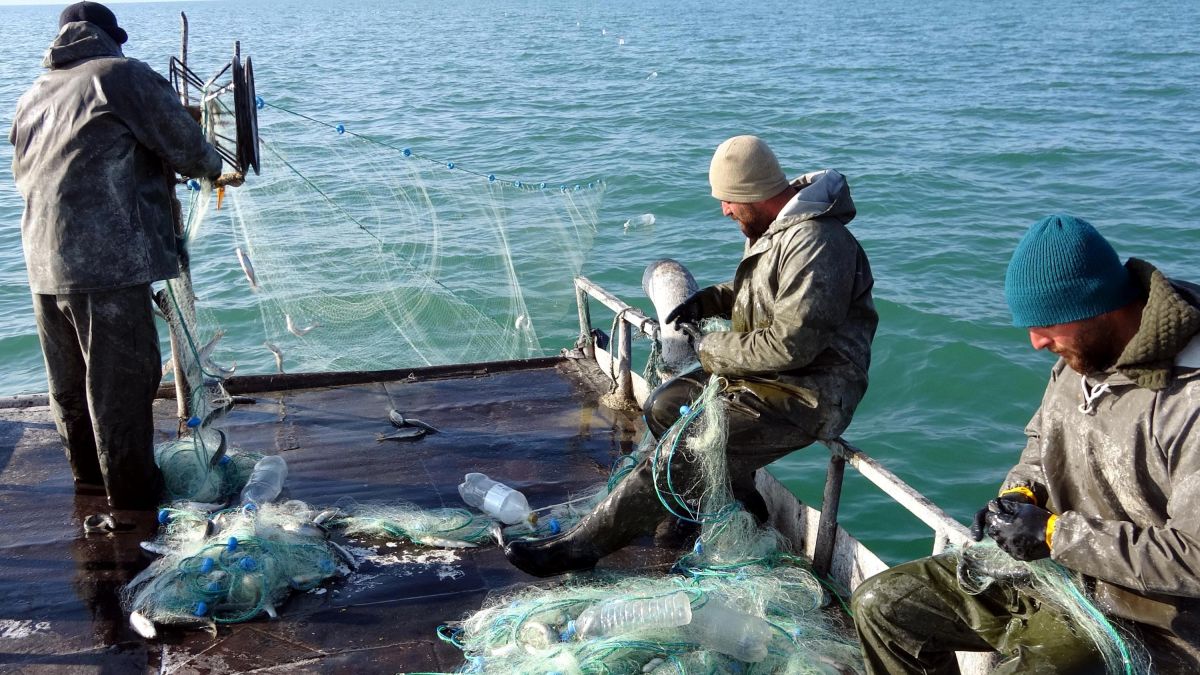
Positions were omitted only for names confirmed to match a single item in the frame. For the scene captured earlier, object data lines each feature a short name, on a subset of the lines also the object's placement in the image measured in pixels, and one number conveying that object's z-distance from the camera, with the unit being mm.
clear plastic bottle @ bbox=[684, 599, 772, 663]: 3635
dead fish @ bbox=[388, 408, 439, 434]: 5840
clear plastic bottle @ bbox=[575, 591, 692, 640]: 3646
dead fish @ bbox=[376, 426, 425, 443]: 5707
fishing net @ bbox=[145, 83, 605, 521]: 8023
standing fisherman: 4438
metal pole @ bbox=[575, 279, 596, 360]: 7031
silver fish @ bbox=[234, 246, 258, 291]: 7070
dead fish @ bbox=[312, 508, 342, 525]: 4660
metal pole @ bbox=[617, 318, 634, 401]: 6109
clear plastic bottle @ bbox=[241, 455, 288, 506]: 4918
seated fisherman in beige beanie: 4117
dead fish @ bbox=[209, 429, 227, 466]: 5012
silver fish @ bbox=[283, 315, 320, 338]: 7992
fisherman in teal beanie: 2629
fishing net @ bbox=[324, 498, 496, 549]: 4566
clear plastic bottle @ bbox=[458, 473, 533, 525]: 4727
